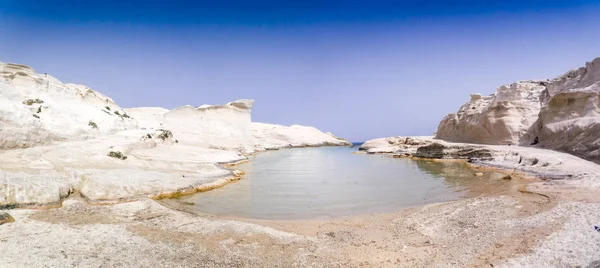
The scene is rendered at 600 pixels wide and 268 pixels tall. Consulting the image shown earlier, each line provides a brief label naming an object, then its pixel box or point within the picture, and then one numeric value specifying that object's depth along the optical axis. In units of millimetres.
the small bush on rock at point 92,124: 20422
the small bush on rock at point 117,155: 15648
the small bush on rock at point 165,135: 26078
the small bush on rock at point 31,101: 17734
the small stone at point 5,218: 7259
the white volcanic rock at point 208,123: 37125
